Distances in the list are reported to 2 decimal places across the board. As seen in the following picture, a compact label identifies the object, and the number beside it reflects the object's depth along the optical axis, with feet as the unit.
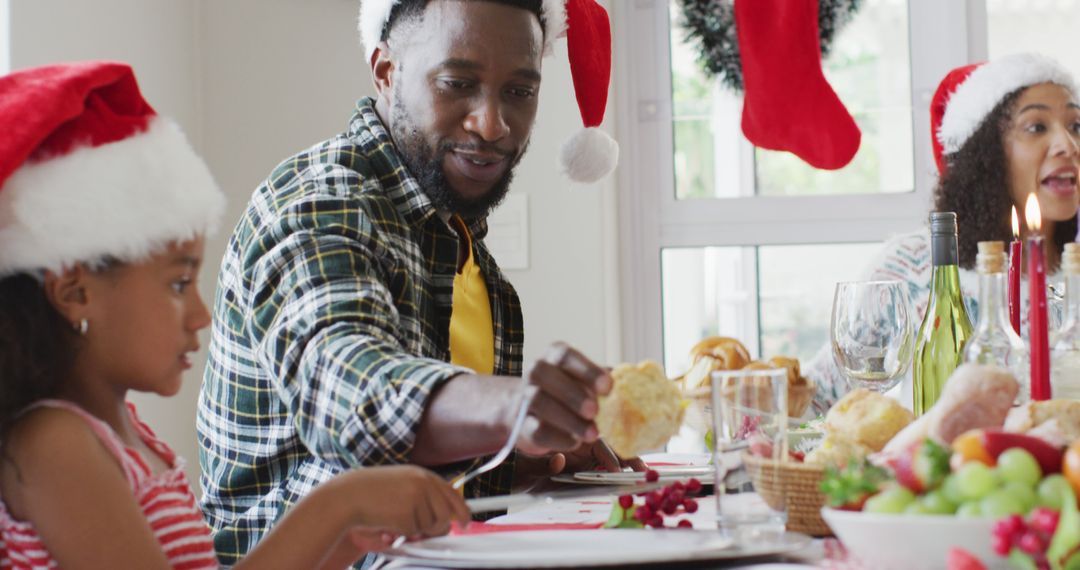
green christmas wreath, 10.47
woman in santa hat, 8.80
